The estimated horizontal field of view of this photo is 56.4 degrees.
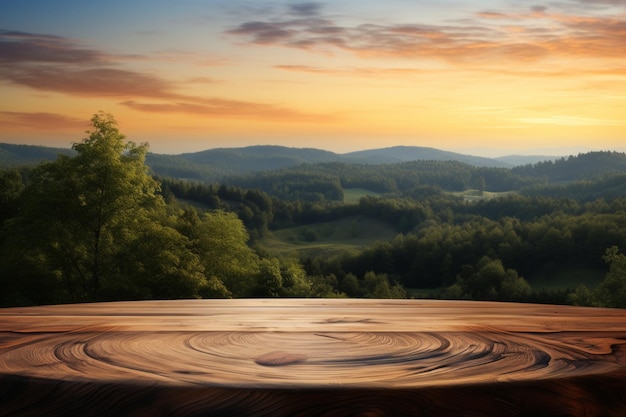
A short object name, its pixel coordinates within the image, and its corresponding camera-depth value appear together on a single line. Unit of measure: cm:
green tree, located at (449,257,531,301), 7694
